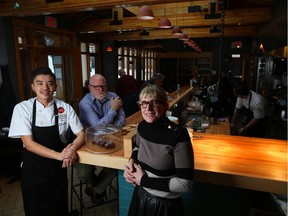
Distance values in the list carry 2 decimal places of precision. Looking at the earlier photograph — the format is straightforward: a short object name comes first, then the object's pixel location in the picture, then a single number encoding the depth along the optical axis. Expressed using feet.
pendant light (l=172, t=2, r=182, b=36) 15.47
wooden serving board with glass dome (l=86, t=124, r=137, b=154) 6.22
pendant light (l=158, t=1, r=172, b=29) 13.09
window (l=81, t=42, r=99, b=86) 27.24
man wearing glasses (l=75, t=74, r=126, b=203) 7.56
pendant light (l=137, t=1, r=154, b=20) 10.39
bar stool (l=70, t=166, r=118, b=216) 8.71
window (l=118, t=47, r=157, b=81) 36.83
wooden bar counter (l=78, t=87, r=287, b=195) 4.98
